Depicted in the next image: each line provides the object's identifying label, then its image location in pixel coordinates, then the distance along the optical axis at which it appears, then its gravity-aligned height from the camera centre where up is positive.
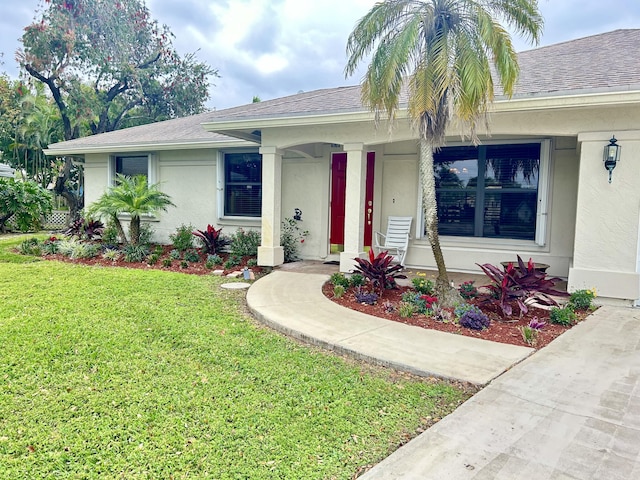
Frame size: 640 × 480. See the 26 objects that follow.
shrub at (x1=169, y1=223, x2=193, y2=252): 9.95 -0.86
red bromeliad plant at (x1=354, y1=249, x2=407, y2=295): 6.25 -0.94
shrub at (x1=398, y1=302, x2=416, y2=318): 5.25 -1.27
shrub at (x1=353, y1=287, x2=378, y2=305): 5.84 -1.25
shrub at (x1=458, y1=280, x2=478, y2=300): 6.06 -1.18
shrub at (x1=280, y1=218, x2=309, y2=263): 9.26 -0.68
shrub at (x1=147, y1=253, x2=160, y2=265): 8.91 -1.19
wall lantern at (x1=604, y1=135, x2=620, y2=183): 5.59 +0.75
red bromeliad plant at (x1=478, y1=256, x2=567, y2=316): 5.20 -0.96
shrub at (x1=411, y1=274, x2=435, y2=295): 6.31 -1.17
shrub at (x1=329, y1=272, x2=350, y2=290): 6.73 -1.18
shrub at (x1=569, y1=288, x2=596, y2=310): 5.59 -1.16
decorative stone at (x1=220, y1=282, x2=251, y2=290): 6.80 -1.32
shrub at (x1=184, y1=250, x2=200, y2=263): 9.03 -1.14
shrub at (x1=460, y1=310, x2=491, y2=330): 4.79 -1.26
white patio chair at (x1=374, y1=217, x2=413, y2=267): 8.22 -0.60
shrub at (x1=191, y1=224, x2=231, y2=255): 9.41 -0.82
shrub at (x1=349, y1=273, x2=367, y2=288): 6.66 -1.17
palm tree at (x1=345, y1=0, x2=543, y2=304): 4.90 +1.79
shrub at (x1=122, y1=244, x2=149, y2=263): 9.11 -1.10
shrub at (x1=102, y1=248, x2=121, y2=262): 9.13 -1.15
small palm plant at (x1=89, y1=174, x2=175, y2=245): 9.05 +0.00
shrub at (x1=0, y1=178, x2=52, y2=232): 13.00 -0.07
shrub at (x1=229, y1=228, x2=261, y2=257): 9.08 -0.85
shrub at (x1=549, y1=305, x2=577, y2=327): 4.96 -1.24
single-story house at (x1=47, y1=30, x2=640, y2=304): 5.74 +0.69
